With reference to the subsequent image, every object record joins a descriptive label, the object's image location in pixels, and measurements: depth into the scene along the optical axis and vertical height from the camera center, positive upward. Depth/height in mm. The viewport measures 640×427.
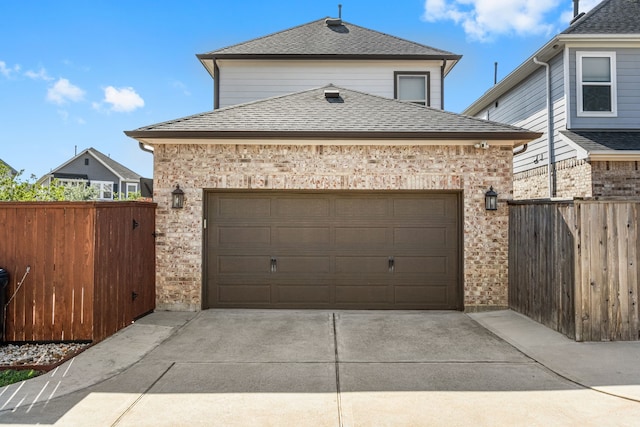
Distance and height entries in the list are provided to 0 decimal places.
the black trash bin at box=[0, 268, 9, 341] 5840 -1004
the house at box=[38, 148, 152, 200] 30859 +3485
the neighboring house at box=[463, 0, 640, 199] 9547 +2898
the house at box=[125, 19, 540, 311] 7855 +52
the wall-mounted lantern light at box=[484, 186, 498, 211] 7766 +358
